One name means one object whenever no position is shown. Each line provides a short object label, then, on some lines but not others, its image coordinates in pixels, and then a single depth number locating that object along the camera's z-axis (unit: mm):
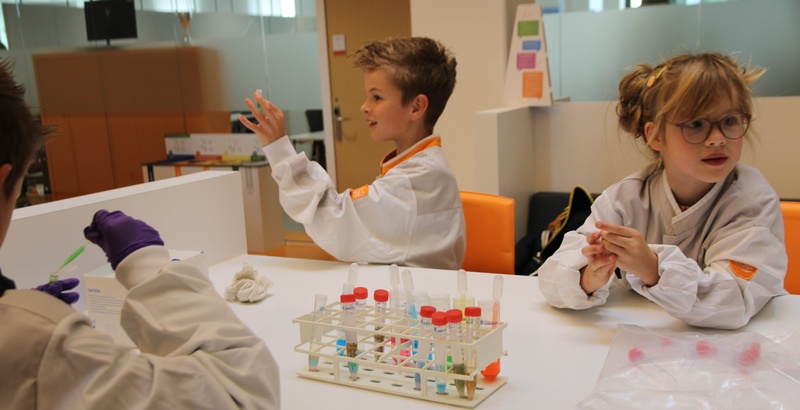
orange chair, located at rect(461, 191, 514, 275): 2107
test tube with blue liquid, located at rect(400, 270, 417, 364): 1322
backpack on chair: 2869
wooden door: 4918
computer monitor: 5836
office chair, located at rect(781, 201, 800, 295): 1804
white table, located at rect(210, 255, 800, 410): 1148
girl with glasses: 1346
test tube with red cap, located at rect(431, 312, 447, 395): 1133
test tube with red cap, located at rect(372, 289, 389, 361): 1313
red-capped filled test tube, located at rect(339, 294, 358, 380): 1222
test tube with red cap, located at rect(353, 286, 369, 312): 1325
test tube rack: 1132
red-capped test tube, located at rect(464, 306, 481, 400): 1113
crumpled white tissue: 1643
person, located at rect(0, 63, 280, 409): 733
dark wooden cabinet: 5699
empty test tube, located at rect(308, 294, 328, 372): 1265
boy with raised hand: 1888
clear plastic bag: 1047
